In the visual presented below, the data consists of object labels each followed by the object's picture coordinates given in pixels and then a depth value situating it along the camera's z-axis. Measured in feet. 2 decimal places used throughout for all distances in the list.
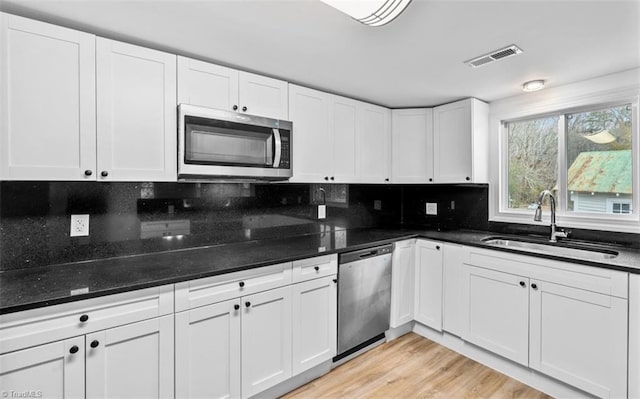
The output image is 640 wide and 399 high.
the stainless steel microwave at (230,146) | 6.08
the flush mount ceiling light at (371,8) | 3.87
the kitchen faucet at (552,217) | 7.89
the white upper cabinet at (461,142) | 9.15
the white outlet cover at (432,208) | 11.02
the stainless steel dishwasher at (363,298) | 7.48
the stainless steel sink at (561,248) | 6.94
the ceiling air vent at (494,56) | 5.98
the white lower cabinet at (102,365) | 3.95
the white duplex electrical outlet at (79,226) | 5.86
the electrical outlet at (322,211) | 9.61
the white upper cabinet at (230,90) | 6.24
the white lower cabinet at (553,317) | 5.73
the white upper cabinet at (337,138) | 7.97
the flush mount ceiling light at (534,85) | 7.69
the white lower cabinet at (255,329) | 5.22
